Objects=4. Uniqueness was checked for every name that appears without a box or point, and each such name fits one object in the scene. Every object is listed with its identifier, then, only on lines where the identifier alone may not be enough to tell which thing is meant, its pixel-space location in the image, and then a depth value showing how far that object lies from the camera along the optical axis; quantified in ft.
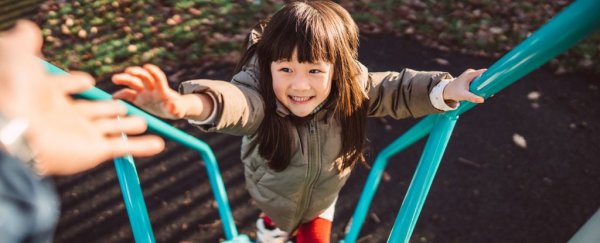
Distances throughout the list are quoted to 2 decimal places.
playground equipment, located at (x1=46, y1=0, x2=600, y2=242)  2.60
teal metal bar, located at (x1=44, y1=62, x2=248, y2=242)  4.17
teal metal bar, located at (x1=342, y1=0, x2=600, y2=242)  2.50
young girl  4.04
